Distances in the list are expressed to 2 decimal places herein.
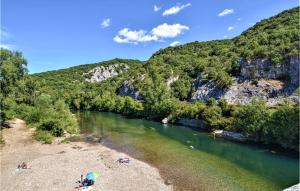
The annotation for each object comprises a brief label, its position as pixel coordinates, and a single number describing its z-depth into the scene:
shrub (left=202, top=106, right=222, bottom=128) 48.88
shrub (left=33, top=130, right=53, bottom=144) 38.67
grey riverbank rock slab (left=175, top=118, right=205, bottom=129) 54.54
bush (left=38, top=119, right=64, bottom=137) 42.57
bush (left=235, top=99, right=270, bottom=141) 37.49
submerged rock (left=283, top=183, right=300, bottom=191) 19.02
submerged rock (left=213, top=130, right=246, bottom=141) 41.59
